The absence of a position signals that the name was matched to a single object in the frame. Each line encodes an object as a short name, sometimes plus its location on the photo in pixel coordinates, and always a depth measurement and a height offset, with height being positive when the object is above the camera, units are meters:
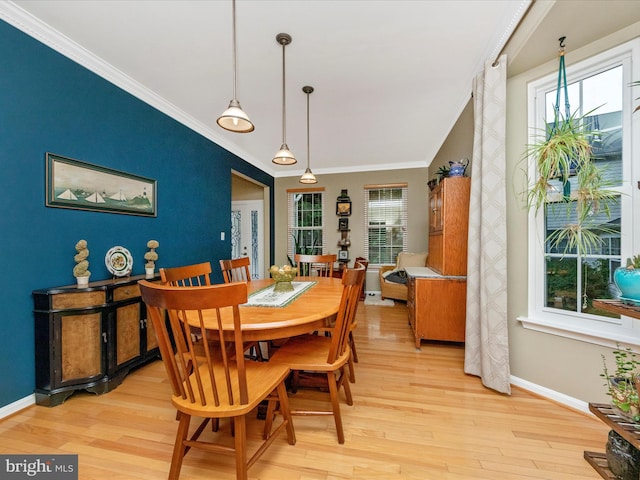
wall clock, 5.62 +0.60
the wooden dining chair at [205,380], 1.01 -0.64
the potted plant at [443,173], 3.07 +0.74
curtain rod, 1.70 +1.43
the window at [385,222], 5.49 +0.31
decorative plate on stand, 2.28 -0.21
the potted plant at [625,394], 1.01 -0.62
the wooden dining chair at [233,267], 2.43 -0.28
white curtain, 2.04 +0.08
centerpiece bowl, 2.06 -0.32
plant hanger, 1.70 +0.84
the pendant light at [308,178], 3.20 +0.71
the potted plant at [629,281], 1.08 -0.18
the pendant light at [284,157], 2.50 +0.75
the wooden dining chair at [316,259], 3.00 -0.25
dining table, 1.25 -0.41
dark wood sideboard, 1.87 -0.74
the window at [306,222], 5.91 +0.33
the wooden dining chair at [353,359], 2.07 -1.08
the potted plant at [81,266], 2.03 -0.22
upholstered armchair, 4.75 -0.72
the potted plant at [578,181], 1.59 +0.34
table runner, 1.64 -0.41
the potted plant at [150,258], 2.58 -0.21
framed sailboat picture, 2.03 +0.42
